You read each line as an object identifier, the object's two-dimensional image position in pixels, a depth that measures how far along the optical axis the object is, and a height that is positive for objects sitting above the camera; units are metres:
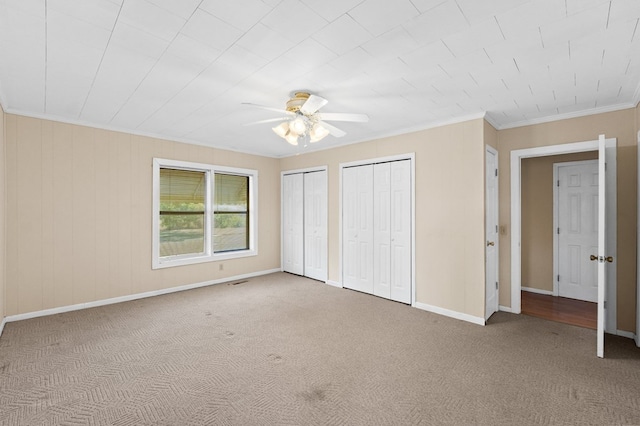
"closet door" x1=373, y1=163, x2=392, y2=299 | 4.55 -0.26
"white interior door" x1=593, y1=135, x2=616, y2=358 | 2.75 -0.41
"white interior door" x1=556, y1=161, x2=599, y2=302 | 4.45 -0.23
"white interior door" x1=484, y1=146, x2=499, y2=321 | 3.71 -0.24
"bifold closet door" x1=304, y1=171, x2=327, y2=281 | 5.52 -0.23
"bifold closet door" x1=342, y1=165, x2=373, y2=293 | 4.80 -0.25
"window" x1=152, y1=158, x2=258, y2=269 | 4.88 -0.01
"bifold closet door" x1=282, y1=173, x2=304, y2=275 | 5.98 -0.24
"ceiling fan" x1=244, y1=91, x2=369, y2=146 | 2.62 +0.91
